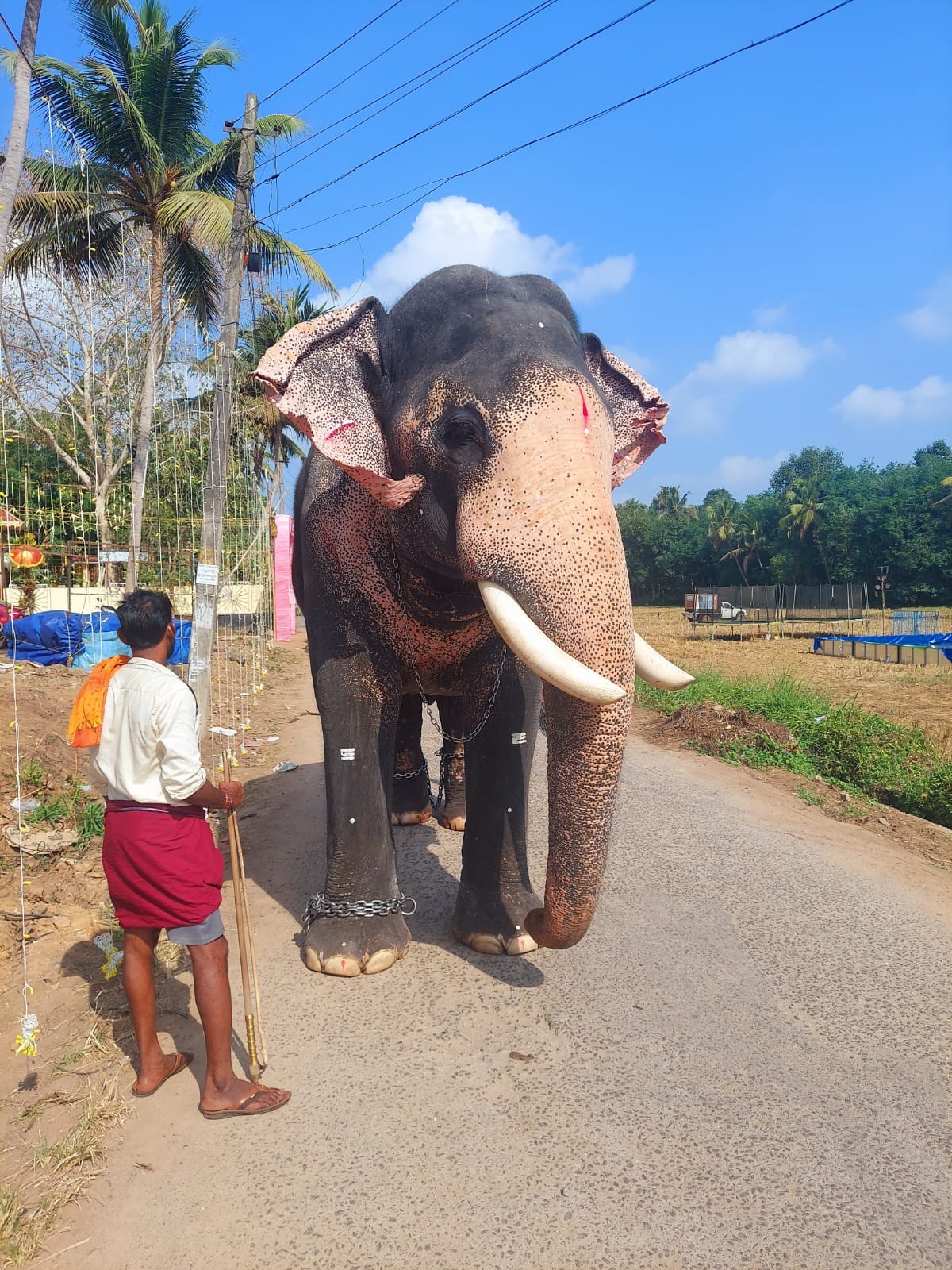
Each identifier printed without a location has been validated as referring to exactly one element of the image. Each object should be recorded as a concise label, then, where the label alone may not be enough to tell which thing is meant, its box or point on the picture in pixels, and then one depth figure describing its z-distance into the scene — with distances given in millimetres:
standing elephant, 2656
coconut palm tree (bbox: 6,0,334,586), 14578
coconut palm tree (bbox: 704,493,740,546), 61156
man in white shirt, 2549
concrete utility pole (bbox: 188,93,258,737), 8320
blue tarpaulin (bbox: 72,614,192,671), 11562
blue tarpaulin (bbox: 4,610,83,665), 11891
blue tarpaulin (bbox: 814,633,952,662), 18828
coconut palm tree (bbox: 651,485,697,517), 84812
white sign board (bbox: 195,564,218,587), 8266
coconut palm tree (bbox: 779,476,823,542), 52875
